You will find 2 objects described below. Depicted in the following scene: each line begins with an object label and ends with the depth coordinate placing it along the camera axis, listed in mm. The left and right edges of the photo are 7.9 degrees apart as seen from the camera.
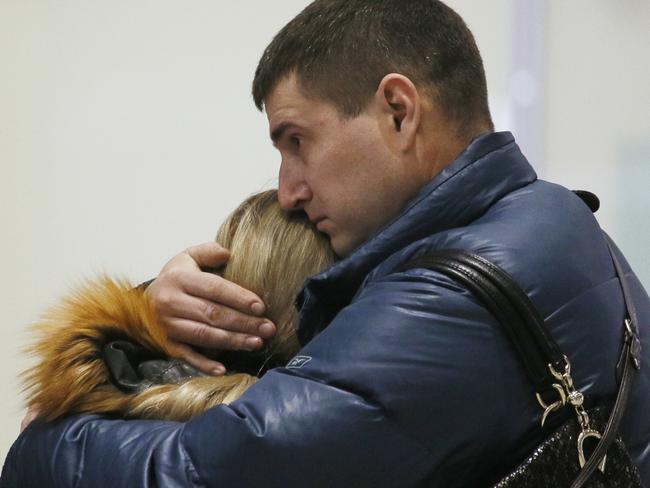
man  4302
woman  4456
